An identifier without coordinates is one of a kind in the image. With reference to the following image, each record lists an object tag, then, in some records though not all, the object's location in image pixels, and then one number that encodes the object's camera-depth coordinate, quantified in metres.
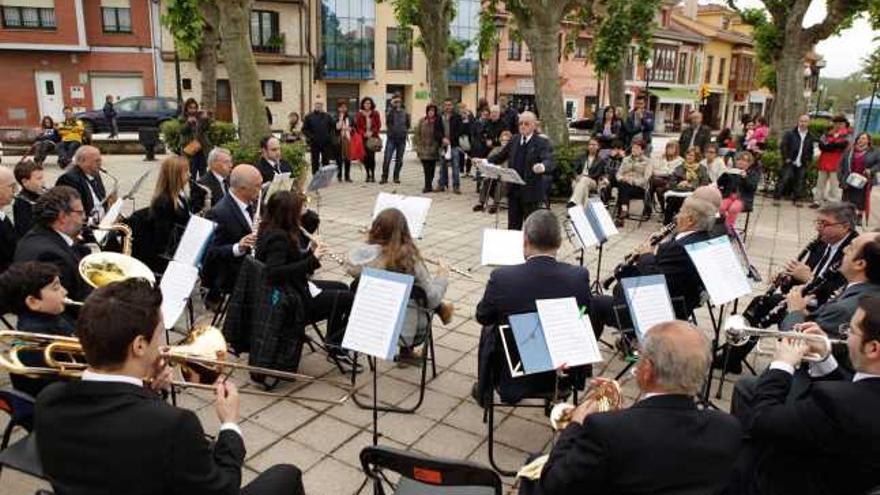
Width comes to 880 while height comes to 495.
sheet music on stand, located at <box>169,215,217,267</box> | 4.56
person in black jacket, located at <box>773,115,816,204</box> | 12.27
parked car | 22.38
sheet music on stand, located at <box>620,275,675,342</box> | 3.55
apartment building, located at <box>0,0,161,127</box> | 26.91
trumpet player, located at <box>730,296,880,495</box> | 2.23
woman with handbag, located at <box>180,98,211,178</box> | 12.09
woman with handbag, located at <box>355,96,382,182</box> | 13.54
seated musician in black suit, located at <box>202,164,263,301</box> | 5.23
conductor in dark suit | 8.40
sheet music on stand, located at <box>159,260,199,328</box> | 3.81
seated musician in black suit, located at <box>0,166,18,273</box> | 4.73
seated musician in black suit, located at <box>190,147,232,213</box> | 6.70
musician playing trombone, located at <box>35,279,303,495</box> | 1.91
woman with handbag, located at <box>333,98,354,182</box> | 13.35
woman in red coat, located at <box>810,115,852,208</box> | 12.11
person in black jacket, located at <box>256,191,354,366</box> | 4.24
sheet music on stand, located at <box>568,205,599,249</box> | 5.43
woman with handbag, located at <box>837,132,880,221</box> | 10.64
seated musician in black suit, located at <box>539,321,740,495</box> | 2.02
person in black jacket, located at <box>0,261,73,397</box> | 3.07
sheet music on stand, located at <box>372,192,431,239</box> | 5.70
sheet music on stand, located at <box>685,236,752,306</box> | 3.97
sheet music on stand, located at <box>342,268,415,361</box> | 3.25
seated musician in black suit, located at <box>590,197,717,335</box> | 4.68
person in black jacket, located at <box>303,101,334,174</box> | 13.00
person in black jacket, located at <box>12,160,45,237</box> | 5.14
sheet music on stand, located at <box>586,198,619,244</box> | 5.61
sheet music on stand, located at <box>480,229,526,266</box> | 4.88
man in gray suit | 3.31
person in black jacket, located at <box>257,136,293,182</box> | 7.75
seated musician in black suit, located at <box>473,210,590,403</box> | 3.59
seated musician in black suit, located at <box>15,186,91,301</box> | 3.89
